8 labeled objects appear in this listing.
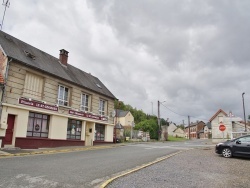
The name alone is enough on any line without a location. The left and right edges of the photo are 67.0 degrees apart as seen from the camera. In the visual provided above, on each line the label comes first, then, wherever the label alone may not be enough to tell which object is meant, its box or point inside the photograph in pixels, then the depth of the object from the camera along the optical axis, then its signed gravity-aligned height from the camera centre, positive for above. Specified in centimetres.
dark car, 1069 -101
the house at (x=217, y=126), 3130 +71
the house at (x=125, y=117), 5687 +311
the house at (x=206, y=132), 6947 -98
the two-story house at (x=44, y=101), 1311 +207
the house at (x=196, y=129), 8253 +12
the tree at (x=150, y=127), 3682 +18
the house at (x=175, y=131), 8610 -114
